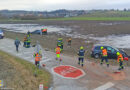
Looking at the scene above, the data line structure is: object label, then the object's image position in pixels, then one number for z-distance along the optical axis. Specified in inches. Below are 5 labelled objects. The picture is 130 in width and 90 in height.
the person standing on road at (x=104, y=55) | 526.0
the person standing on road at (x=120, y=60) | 481.4
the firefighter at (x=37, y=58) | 475.0
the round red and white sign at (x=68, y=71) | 450.7
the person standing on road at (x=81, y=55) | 519.2
